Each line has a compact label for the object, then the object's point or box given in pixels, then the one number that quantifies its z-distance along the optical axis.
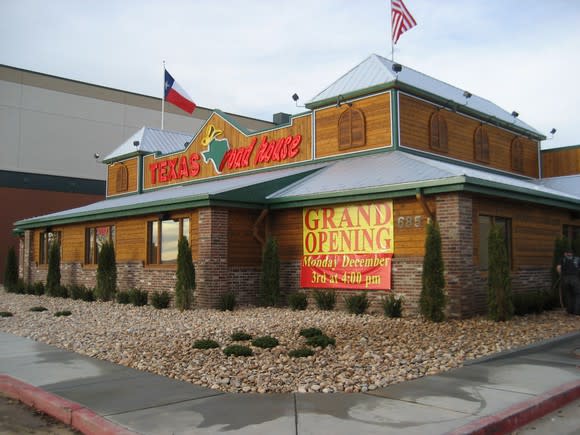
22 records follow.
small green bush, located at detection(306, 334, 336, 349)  10.09
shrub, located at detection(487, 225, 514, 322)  13.17
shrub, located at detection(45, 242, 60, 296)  23.42
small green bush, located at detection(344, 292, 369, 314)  14.55
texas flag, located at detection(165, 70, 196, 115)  26.86
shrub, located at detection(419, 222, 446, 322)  12.97
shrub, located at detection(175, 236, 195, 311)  16.50
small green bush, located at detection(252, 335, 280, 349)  10.05
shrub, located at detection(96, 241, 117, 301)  20.38
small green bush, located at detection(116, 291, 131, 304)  19.28
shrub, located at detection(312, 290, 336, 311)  15.59
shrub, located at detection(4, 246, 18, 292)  27.22
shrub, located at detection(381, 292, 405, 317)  13.84
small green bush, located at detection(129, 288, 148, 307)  18.53
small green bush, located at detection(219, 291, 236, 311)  16.12
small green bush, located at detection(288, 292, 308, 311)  15.99
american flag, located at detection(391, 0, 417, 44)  20.58
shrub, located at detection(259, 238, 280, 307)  16.81
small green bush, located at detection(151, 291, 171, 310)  17.39
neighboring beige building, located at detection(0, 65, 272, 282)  34.03
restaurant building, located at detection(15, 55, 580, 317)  14.47
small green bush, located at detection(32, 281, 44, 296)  24.50
